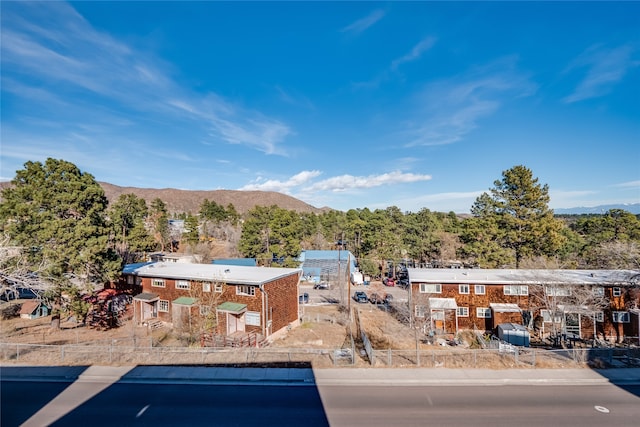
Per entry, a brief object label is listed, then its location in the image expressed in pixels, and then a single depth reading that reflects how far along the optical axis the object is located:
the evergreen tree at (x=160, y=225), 70.94
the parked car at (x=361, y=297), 41.79
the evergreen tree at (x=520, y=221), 39.62
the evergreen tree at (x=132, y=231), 47.69
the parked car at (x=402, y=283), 50.94
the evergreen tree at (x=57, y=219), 23.44
